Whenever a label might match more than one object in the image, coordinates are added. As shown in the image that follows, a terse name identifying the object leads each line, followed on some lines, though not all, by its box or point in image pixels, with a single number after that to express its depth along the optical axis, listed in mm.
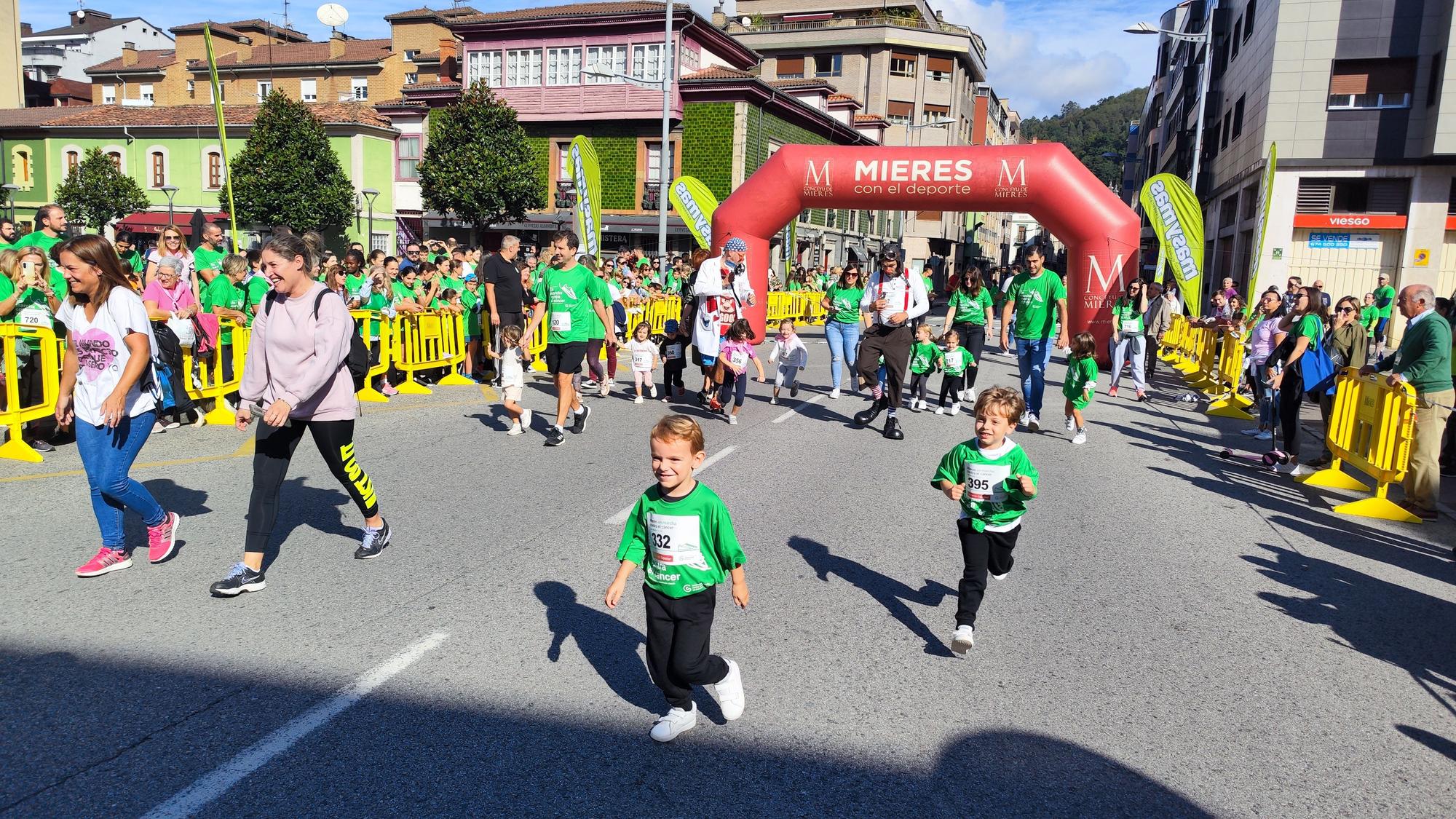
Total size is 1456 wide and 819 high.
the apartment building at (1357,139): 24859
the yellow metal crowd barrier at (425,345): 12383
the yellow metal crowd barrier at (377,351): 11648
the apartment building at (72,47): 68688
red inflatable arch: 16172
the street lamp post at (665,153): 23906
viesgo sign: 25922
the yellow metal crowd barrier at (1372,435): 7816
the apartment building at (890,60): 59125
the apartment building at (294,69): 55344
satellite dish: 51219
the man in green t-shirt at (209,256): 10516
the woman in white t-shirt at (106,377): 4895
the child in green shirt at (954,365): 12086
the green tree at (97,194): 43062
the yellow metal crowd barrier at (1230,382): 13219
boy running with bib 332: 3557
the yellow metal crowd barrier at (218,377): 9789
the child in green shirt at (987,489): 4590
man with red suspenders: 10500
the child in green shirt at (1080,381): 10078
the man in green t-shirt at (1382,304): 18609
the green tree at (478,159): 35531
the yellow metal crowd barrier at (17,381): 7887
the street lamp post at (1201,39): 23938
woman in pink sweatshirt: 4906
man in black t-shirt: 12383
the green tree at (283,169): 38938
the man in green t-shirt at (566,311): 9219
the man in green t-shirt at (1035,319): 10555
